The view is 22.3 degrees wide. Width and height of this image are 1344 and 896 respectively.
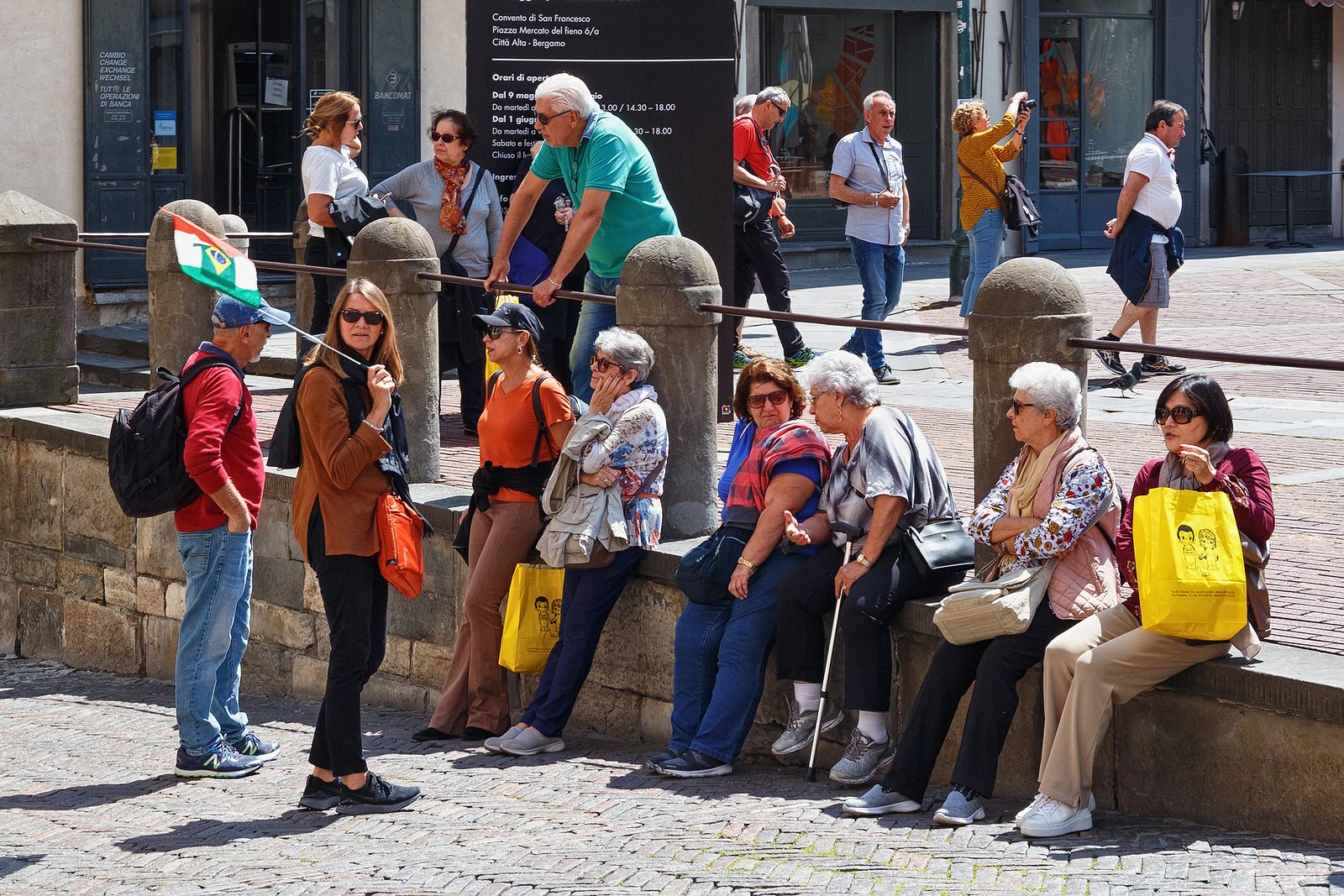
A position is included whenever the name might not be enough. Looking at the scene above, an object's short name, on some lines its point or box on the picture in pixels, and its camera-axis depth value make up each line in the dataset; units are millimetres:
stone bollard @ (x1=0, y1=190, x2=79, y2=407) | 20499
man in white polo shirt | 22243
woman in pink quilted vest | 10790
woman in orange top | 13664
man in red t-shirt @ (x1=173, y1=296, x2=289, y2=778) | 12497
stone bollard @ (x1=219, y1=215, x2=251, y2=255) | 22185
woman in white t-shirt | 19073
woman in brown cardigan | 11561
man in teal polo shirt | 14672
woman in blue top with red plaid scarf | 12439
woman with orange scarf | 17964
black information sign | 17157
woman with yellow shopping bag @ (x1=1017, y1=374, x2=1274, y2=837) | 10185
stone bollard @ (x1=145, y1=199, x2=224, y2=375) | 18655
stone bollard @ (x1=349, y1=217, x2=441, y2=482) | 16048
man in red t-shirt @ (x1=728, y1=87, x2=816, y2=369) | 22156
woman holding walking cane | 11762
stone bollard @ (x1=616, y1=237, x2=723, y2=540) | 13830
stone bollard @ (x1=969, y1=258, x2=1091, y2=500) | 11510
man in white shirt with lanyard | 22992
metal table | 40826
